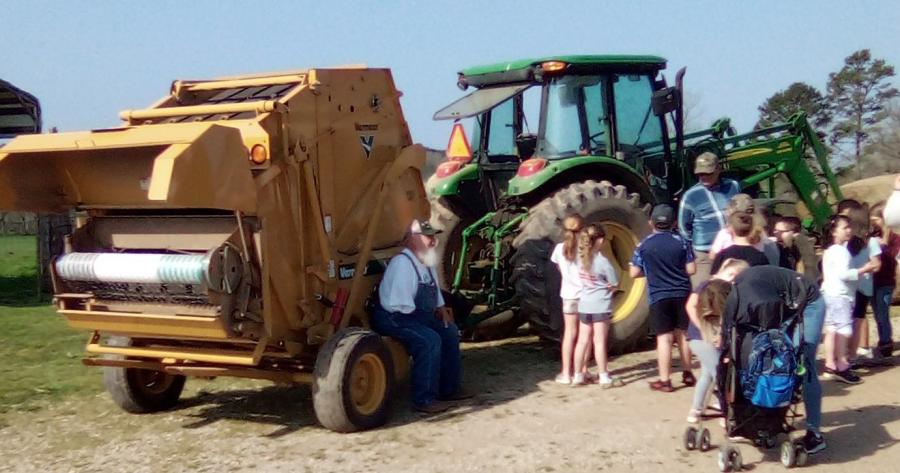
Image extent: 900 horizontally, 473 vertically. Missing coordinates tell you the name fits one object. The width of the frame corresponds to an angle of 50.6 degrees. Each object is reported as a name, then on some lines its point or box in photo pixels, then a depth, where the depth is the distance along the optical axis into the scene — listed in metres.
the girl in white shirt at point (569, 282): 7.59
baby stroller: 5.26
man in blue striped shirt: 7.70
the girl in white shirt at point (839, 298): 7.36
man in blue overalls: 6.96
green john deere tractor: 8.24
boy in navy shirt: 7.18
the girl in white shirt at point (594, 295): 7.50
